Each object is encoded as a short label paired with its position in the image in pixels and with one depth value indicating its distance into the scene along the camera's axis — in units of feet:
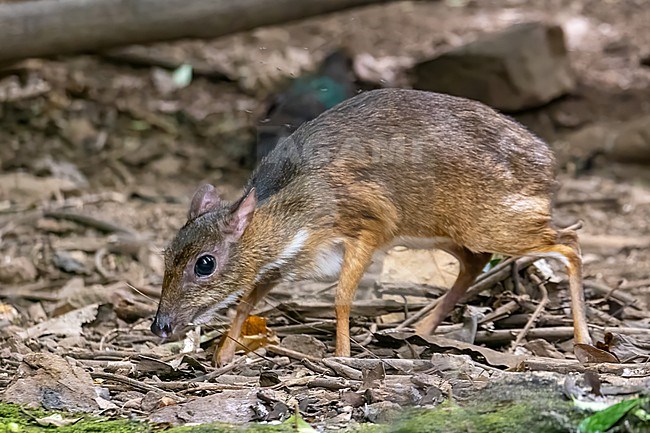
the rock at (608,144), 65.00
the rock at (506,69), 67.67
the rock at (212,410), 26.58
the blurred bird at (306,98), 38.37
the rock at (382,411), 25.73
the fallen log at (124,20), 59.26
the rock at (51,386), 28.04
